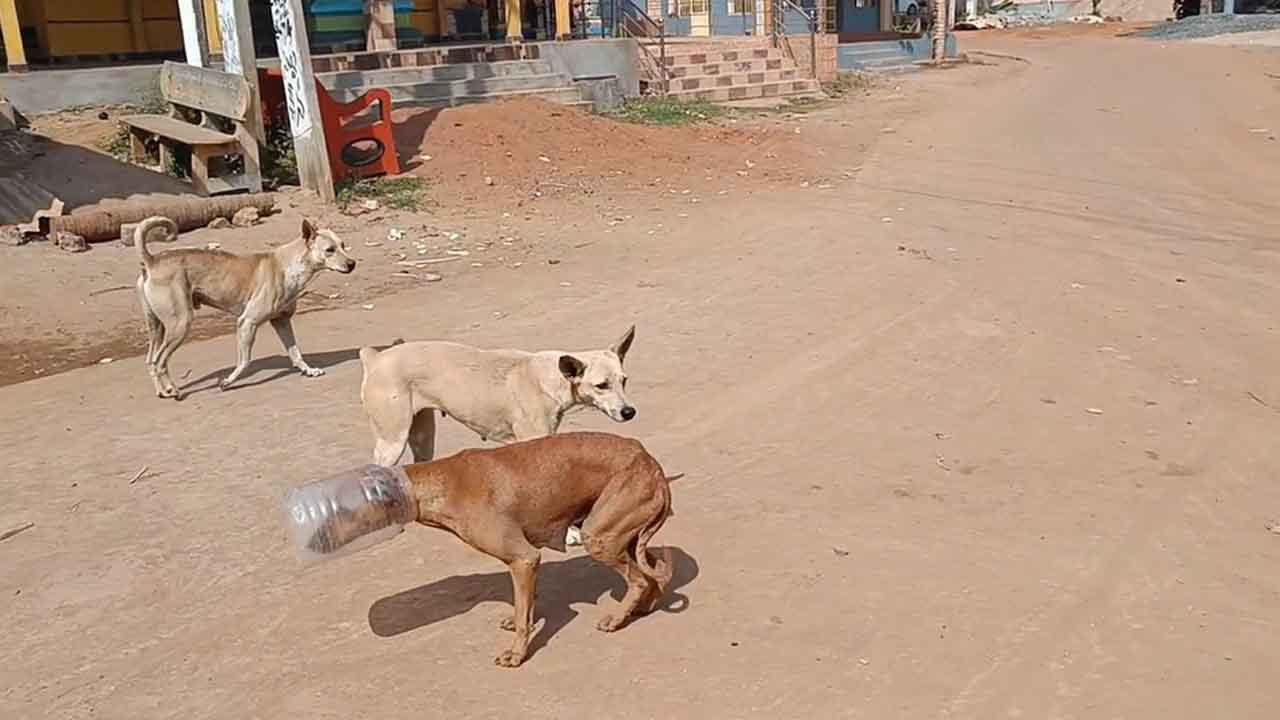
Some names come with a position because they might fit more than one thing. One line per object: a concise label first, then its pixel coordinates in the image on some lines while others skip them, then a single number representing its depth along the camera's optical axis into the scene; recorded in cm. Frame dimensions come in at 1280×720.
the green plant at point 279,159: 1439
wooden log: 1194
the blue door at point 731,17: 3397
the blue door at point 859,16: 3794
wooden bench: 1363
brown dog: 411
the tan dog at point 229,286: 741
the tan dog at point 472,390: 503
